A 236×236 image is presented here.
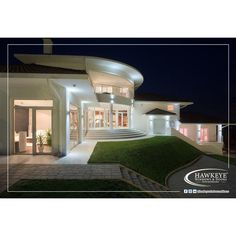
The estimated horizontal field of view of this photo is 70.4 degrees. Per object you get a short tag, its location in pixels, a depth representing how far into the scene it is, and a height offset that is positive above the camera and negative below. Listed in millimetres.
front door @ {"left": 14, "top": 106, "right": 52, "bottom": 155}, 7914 -514
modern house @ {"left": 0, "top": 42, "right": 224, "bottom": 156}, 7621 +692
